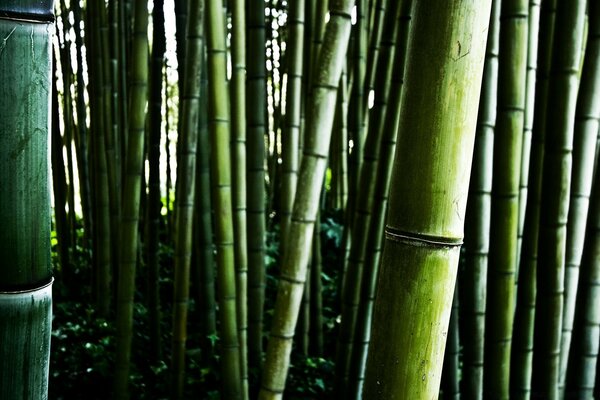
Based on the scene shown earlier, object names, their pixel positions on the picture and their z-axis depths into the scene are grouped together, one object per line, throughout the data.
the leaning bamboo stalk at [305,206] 1.28
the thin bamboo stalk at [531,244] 1.76
